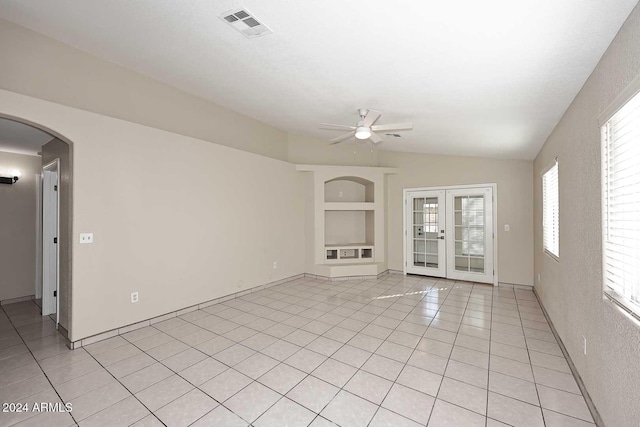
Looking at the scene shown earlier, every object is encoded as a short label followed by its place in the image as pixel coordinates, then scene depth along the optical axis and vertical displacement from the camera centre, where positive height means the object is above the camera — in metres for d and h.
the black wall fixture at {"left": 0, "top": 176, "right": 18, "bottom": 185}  4.51 +0.59
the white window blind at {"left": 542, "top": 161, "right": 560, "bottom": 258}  3.64 +0.04
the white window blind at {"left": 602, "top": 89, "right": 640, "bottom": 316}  1.56 +0.06
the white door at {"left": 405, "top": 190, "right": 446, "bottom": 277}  6.14 -0.43
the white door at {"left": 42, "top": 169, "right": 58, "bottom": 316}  3.96 -0.38
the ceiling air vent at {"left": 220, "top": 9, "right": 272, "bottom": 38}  2.18 +1.58
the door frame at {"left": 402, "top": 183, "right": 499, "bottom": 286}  5.59 -0.04
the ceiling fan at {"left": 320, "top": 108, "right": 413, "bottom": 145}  3.56 +1.15
